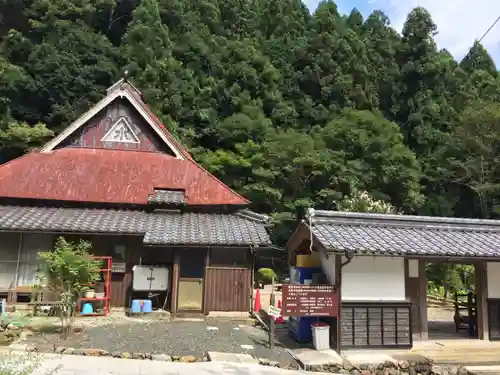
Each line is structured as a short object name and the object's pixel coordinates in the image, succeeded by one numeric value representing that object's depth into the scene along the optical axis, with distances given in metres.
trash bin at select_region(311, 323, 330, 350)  10.08
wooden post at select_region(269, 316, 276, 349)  10.21
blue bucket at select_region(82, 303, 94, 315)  13.45
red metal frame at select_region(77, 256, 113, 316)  13.55
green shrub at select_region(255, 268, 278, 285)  25.08
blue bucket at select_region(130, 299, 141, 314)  13.83
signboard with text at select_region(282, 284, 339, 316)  9.94
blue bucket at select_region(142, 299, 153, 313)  13.94
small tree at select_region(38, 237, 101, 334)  10.77
